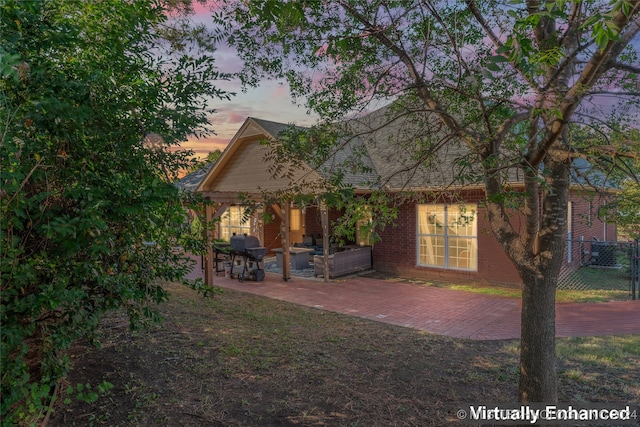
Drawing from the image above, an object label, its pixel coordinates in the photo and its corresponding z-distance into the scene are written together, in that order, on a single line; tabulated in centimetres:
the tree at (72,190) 230
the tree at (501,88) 367
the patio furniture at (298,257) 1526
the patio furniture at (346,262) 1321
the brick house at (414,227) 1192
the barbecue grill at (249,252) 1270
